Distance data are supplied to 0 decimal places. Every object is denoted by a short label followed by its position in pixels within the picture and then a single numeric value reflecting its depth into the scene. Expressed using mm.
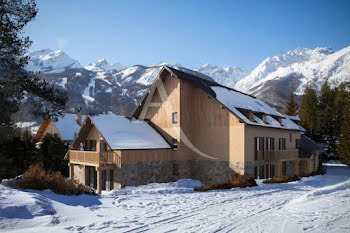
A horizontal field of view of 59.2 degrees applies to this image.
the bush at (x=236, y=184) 17078
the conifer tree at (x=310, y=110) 59594
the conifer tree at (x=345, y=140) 40594
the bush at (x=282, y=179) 20092
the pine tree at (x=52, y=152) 32812
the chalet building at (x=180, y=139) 24047
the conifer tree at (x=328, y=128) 56406
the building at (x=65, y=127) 45250
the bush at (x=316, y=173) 26847
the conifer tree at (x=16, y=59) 15234
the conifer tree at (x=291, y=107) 63594
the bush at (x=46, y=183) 13094
